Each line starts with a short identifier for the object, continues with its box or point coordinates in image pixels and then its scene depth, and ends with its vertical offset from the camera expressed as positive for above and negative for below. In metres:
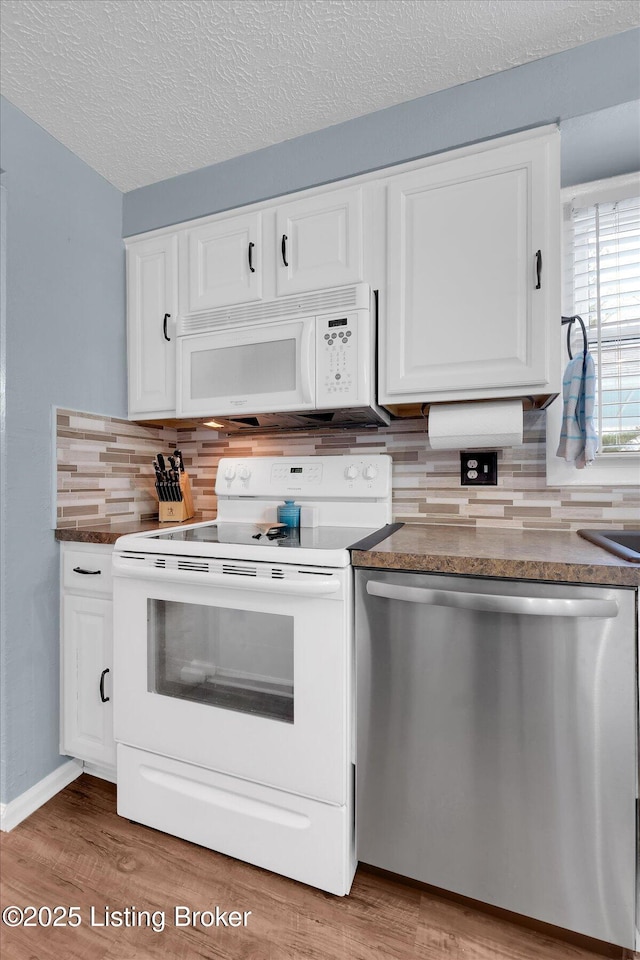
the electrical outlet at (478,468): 1.75 +0.03
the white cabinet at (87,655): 1.66 -0.67
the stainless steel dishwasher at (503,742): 1.07 -0.67
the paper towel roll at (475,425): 1.53 +0.18
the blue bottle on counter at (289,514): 1.77 -0.15
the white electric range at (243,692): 1.25 -0.65
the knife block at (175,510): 2.07 -0.16
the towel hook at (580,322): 1.59 +0.56
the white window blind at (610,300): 1.64 +0.65
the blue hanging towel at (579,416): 1.55 +0.21
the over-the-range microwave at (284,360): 1.57 +0.42
